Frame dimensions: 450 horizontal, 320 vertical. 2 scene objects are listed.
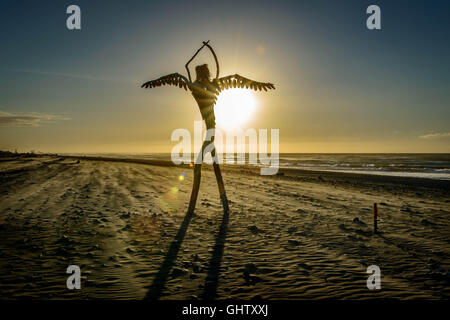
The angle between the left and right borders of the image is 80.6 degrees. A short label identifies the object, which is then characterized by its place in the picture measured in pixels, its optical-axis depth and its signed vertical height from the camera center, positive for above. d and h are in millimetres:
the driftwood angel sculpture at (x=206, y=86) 8141 +2239
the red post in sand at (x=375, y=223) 7064 -1796
